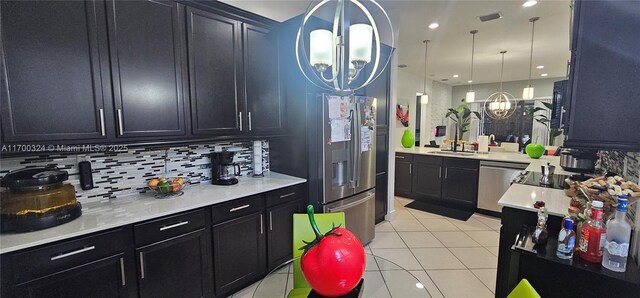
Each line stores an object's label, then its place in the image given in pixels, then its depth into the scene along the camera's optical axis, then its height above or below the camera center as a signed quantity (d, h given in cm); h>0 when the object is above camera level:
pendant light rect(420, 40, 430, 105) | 477 +133
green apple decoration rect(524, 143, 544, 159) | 387 -37
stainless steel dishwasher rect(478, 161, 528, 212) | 365 -77
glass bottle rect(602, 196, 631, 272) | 119 -53
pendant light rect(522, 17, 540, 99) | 366 +145
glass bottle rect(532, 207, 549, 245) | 155 -62
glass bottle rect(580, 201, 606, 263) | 129 -55
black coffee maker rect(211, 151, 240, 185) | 241 -37
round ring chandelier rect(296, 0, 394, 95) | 112 +34
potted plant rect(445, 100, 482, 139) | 483 +24
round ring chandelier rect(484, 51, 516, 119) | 602 +44
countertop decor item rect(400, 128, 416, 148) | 477 -24
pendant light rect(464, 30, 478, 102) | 418 +146
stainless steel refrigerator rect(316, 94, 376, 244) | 252 -32
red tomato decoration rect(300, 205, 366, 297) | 96 -49
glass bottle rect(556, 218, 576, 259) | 140 -61
